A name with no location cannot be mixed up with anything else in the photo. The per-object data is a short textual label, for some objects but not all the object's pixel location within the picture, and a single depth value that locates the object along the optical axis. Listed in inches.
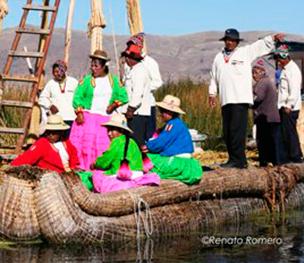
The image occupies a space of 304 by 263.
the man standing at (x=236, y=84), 481.1
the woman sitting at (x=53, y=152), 394.3
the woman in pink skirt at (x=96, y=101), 439.5
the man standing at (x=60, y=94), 506.6
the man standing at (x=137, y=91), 461.7
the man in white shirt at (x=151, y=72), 479.2
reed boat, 363.9
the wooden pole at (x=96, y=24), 618.2
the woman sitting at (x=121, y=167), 393.7
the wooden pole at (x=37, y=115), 609.6
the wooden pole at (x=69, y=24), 637.9
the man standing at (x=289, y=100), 539.2
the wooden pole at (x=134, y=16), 639.1
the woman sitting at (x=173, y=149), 416.2
